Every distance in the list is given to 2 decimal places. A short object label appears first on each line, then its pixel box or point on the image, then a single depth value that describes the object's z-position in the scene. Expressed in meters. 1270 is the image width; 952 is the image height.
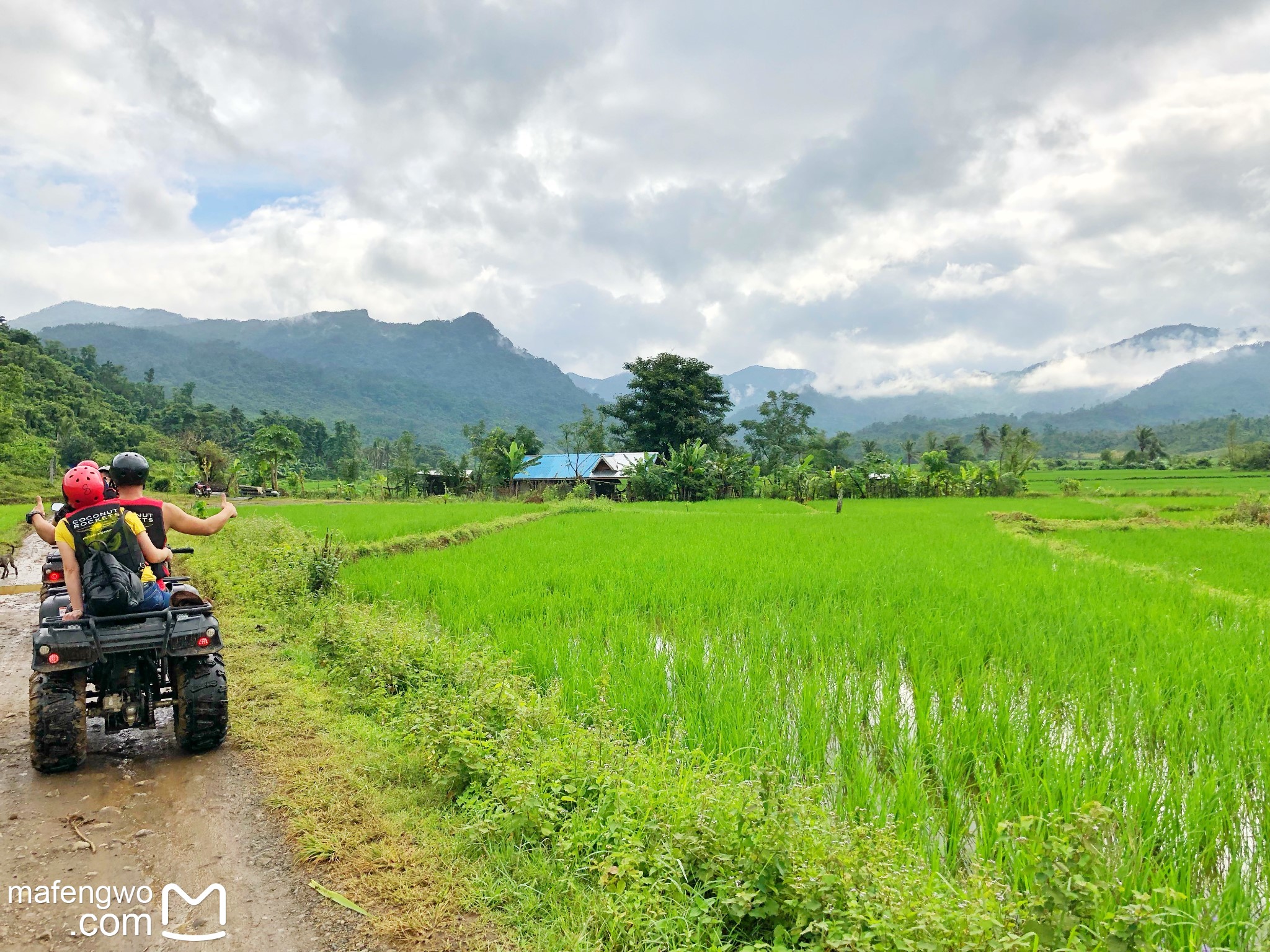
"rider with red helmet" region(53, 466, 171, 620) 3.28
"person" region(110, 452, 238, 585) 3.47
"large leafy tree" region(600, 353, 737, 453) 38.28
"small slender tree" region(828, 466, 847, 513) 29.09
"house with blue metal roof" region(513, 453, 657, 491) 31.12
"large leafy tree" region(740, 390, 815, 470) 47.19
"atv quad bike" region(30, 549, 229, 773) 3.19
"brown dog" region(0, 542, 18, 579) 9.03
